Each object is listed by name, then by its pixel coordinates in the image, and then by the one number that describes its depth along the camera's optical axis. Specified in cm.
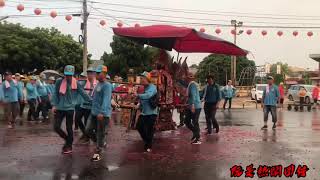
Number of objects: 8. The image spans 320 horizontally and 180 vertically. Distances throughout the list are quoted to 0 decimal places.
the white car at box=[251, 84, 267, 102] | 2140
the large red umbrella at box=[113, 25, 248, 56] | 657
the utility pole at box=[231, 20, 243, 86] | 2512
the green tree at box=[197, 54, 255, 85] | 3565
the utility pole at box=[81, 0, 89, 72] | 1708
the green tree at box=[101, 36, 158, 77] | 2076
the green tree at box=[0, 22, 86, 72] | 2241
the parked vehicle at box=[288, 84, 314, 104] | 1879
